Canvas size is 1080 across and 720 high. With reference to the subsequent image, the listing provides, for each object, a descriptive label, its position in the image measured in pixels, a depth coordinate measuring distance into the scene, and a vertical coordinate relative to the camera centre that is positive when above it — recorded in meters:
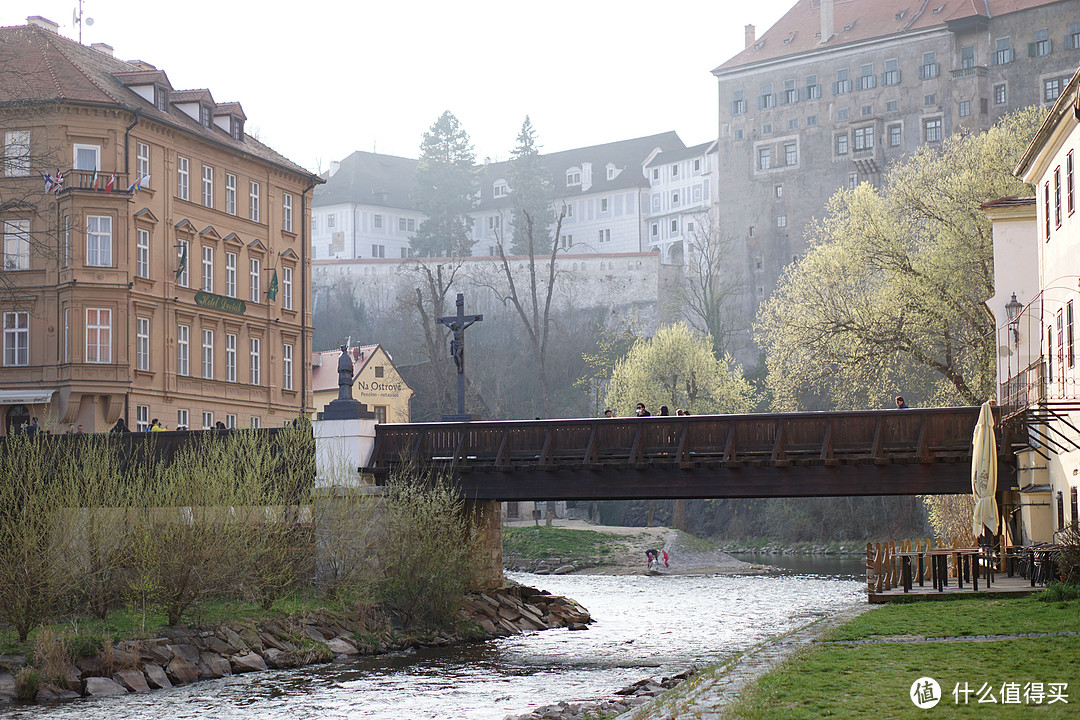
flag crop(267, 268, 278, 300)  51.19 +5.51
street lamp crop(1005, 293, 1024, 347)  35.20 +2.99
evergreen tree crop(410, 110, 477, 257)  124.19 +23.90
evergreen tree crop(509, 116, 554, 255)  120.81 +23.05
